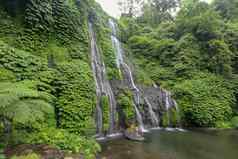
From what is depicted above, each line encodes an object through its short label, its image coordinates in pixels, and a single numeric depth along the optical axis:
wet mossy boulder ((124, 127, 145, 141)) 8.22
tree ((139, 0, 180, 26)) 24.58
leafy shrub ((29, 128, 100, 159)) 5.46
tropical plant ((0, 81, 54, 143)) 4.18
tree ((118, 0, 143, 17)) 27.09
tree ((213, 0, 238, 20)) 19.59
